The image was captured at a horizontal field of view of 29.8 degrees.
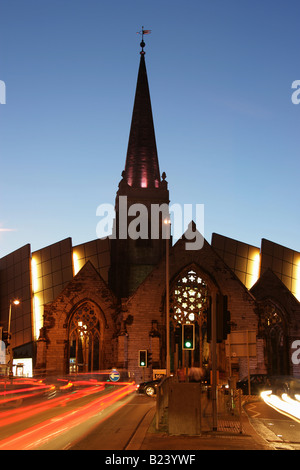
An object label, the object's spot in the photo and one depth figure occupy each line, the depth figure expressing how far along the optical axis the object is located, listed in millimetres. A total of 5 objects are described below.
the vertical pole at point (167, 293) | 26166
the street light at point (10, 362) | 38612
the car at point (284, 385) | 31694
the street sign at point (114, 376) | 35831
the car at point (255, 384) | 29812
